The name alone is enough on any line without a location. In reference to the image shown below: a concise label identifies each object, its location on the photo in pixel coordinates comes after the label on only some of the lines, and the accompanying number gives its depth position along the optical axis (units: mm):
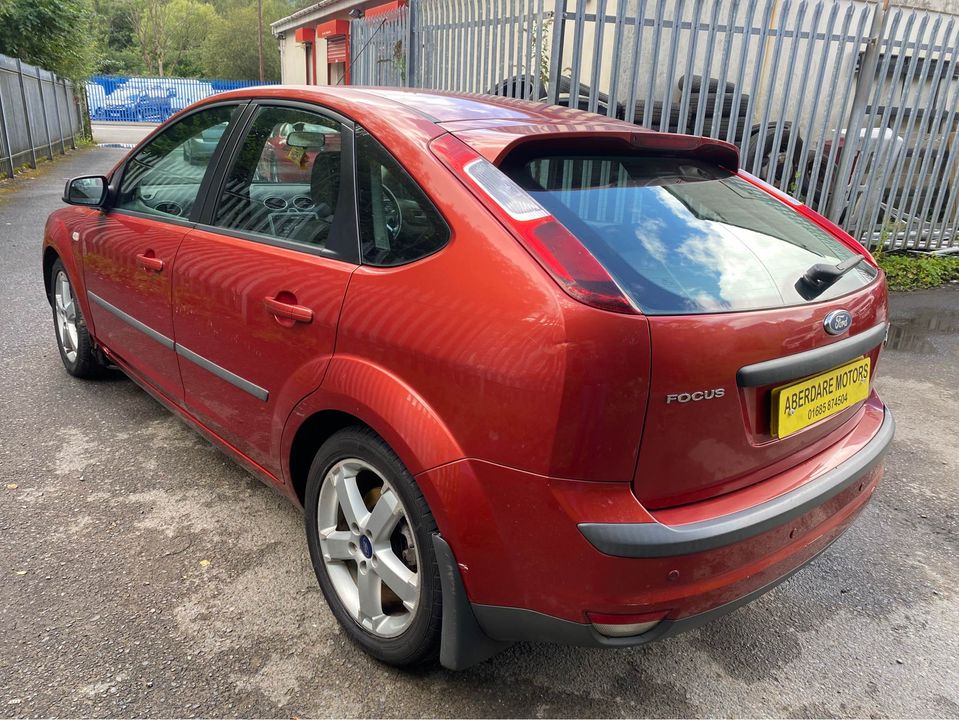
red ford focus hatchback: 1592
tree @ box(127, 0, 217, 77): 56156
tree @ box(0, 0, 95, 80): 15372
